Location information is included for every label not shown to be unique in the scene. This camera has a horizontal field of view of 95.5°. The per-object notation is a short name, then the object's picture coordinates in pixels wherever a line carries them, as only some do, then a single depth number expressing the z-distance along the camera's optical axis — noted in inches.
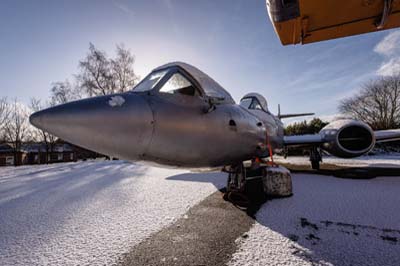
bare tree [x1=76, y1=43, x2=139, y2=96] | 738.2
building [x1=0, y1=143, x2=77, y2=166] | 1072.6
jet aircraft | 56.4
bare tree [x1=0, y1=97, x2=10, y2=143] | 1018.5
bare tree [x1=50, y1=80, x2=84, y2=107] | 822.5
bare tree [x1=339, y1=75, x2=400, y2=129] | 974.4
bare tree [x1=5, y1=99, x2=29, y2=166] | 1036.5
